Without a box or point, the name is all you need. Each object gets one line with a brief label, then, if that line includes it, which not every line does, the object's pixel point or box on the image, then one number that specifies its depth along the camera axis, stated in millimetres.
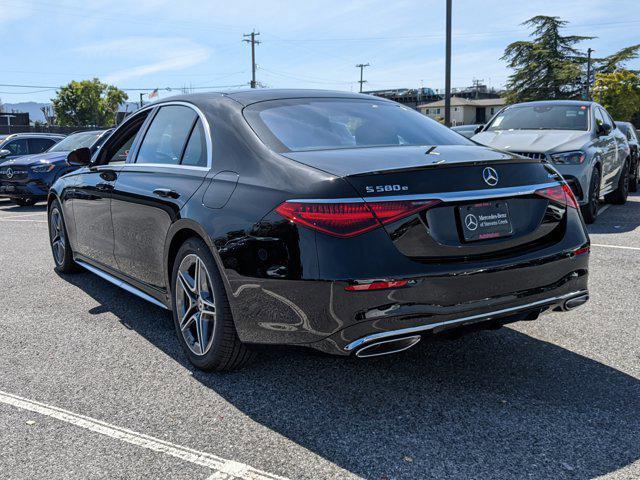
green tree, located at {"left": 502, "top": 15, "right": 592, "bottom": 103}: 75125
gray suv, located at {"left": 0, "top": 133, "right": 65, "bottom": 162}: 16547
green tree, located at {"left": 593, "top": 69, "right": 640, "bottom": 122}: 66500
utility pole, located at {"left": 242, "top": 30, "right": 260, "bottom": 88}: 59875
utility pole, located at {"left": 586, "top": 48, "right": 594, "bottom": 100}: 71250
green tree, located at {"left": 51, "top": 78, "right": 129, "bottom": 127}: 94500
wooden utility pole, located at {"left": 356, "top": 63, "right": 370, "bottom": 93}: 92000
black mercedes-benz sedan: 2791
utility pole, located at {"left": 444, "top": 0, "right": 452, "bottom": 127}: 21906
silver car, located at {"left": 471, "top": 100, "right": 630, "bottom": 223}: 8195
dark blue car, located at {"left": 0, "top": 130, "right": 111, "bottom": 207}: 14078
